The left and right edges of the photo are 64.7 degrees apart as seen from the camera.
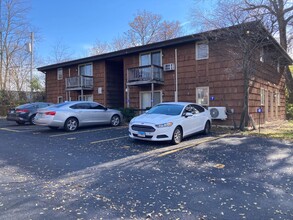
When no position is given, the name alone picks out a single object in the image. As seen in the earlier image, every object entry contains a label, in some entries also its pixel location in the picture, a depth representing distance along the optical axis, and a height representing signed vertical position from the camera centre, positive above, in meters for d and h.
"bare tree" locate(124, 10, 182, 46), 35.06 +11.99
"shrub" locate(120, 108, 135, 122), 15.12 -0.55
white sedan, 7.66 -0.65
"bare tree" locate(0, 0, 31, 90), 27.50 +5.97
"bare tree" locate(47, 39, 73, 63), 38.96 +7.91
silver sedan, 10.42 -0.46
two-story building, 12.80 +1.95
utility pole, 26.00 +6.51
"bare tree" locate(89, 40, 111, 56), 39.25 +9.83
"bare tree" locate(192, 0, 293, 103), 10.85 +4.35
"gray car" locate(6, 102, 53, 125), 13.67 -0.40
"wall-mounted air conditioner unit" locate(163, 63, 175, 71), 15.10 +2.48
